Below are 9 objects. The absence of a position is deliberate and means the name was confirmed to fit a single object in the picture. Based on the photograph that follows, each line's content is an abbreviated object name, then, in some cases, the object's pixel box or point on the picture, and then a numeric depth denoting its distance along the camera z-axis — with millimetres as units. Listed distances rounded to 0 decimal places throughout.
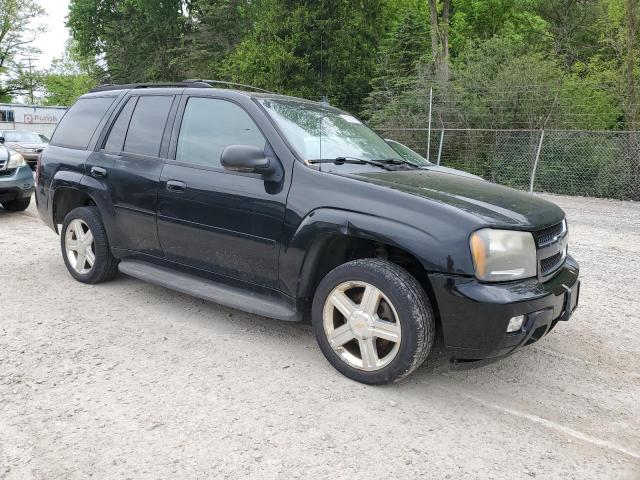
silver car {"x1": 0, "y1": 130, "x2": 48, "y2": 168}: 19047
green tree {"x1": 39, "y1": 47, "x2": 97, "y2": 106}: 57812
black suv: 3059
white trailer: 28031
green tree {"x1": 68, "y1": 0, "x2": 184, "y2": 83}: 34438
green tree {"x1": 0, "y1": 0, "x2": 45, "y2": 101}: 49188
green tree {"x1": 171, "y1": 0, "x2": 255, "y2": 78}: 30141
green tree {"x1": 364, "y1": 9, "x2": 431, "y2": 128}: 17703
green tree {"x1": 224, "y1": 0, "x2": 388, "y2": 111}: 23516
